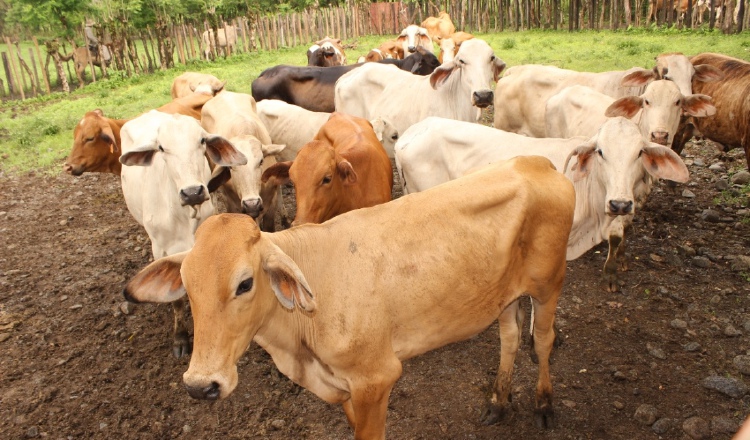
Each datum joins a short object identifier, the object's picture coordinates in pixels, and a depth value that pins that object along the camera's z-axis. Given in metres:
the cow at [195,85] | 9.47
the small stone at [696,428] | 3.65
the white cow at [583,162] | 4.42
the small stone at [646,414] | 3.83
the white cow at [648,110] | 5.88
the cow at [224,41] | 22.05
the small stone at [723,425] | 3.64
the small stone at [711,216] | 6.33
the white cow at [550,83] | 6.74
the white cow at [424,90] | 7.10
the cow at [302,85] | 9.89
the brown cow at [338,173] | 4.80
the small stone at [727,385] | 3.96
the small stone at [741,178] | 7.15
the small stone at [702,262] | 5.50
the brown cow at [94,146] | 6.86
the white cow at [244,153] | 5.40
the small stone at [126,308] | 5.52
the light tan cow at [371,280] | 2.62
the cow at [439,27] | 20.84
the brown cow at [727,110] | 6.92
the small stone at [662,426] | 3.75
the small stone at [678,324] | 4.71
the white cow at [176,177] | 4.66
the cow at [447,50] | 12.78
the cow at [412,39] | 14.98
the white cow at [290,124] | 7.54
